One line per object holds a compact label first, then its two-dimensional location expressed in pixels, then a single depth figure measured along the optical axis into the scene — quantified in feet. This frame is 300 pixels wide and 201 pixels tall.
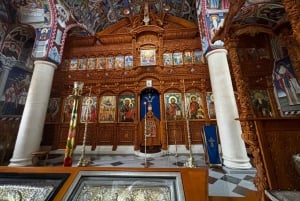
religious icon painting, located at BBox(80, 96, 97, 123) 20.25
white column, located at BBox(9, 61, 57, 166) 13.35
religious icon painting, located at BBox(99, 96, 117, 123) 20.22
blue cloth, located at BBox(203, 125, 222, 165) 12.66
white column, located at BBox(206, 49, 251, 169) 11.22
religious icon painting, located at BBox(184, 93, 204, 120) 19.30
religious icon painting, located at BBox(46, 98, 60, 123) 20.70
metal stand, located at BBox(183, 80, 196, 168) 8.16
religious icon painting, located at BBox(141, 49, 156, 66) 21.83
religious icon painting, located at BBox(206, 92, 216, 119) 19.06
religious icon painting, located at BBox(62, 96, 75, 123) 20.53
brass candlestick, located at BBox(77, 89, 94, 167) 8.67
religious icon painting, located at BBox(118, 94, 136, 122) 20.10
